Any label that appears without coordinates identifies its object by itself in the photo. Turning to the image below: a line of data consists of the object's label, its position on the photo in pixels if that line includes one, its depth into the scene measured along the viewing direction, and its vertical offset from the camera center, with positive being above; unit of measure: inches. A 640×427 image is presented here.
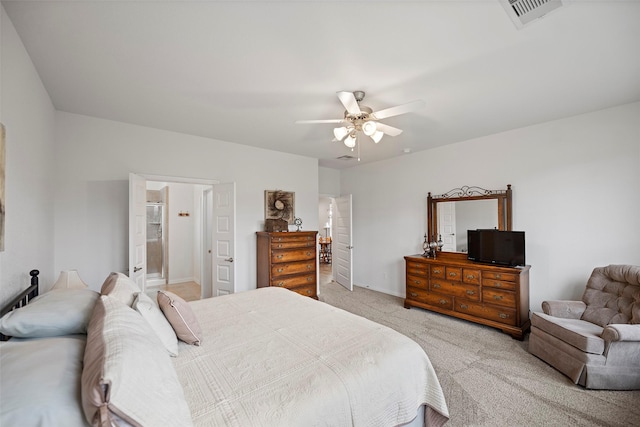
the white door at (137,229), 125.0 -4.5
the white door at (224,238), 158.1 -11.3
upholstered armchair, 89.7 -42.1
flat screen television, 138.9 -16.0
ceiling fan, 88.0 +36.5
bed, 31.5 -31.0
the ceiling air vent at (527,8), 60.9 +48.5
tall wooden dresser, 165.9 -26.8
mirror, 154.2 +2.8
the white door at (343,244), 223.0 -22.3
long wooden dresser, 133.2 -40.3
